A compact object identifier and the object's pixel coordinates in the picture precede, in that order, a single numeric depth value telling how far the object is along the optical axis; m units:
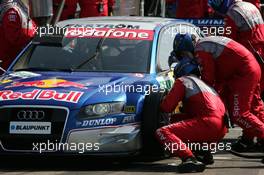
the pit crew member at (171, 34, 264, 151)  17.25
